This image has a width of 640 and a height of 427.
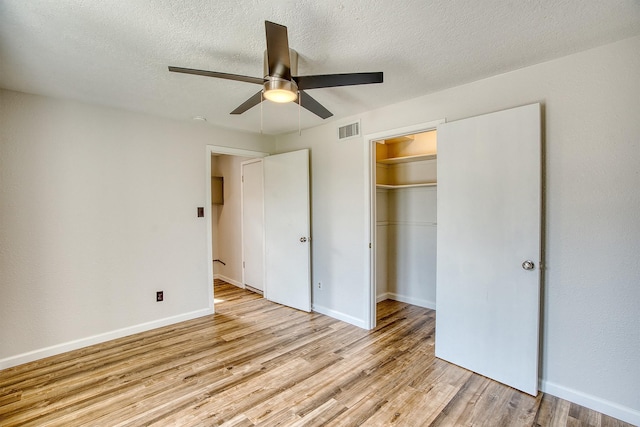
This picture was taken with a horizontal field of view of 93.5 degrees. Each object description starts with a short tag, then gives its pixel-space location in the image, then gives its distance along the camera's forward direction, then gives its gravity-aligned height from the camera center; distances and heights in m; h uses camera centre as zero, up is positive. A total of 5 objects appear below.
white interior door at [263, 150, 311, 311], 3.84 -0.27
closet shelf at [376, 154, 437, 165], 3.80 +0.66
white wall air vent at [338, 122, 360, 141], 3.33 +0.88
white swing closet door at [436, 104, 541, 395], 2.15 -0.28
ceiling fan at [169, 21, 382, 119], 1.58 +0.76
